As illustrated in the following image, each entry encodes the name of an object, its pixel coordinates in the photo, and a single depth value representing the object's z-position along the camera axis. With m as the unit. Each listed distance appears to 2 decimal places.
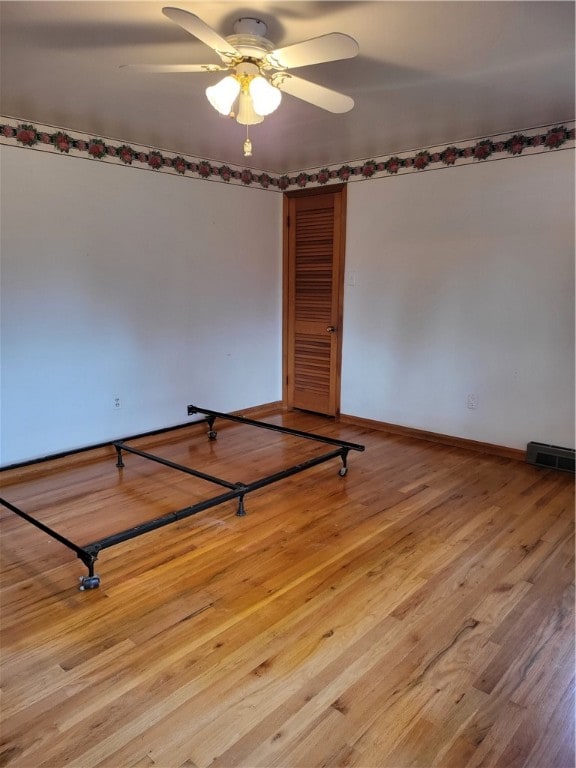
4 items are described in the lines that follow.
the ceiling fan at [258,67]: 1.88
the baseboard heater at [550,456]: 3.62
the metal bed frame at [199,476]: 2.26
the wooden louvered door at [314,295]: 4.90
